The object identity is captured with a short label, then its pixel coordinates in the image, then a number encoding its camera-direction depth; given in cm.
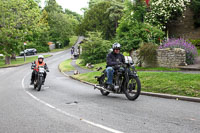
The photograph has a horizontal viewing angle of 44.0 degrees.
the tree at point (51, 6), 9869
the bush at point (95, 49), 3119
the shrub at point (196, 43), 2584
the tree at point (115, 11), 5312
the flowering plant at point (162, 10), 2661
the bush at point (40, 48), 7396
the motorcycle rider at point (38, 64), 1358
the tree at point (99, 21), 5600
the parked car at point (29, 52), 6356
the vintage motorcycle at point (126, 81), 848
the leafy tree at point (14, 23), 3975
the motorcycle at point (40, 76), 1303
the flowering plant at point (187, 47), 1691
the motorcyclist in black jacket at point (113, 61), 926
